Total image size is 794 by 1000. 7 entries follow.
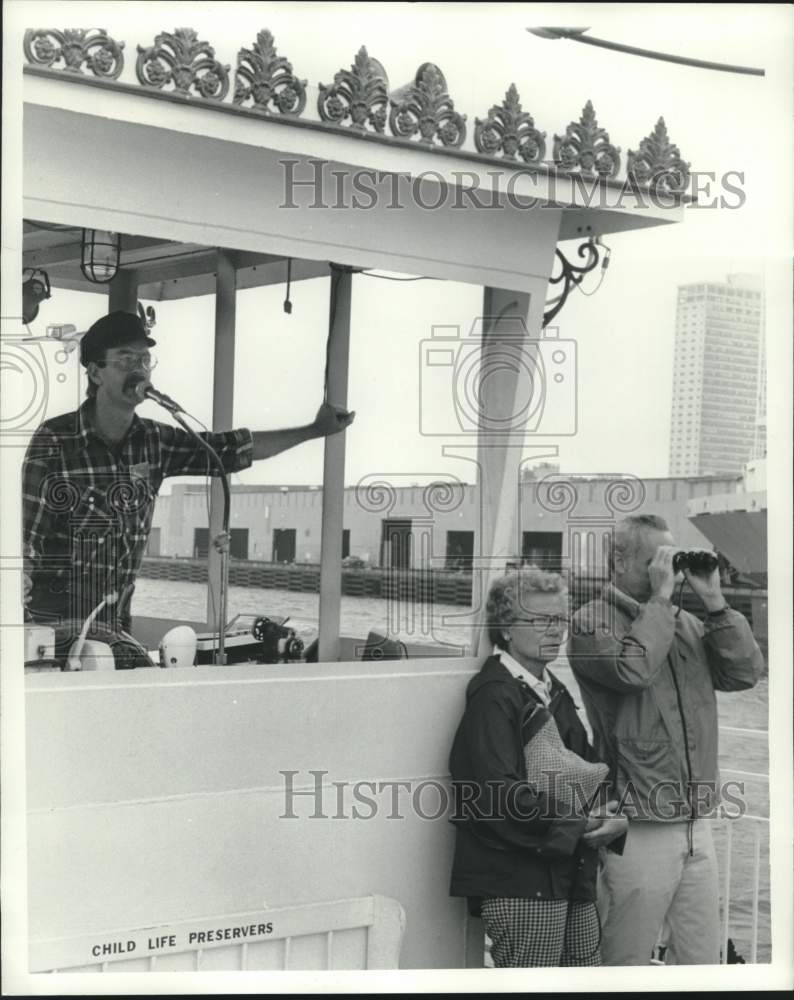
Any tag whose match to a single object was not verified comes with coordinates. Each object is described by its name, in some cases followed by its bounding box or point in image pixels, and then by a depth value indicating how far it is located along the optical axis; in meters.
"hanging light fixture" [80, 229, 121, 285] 3.56
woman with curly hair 3.88
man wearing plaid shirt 3.54
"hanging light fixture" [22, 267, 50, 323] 3.55
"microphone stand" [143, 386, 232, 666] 3.80
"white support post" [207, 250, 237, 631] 3.82
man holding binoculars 4.09
